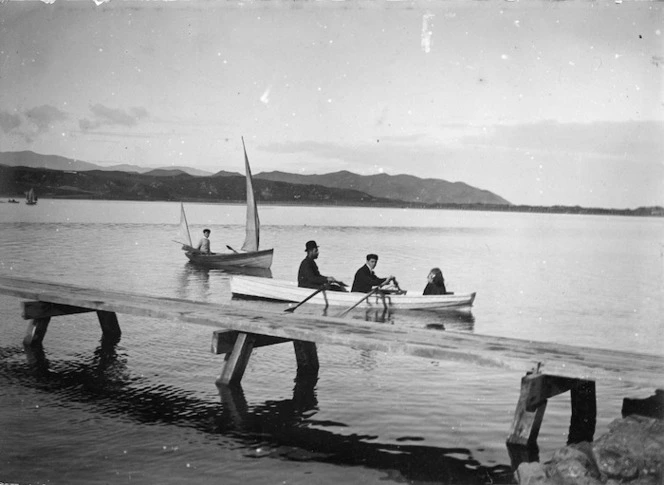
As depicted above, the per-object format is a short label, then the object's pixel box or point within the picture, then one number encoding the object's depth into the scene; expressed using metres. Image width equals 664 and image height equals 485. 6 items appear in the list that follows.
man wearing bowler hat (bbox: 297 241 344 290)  14.71
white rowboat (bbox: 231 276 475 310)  18.22
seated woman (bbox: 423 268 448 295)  18.98
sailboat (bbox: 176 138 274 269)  32.78
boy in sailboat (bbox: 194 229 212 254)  35.03
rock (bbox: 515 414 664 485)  5.82
